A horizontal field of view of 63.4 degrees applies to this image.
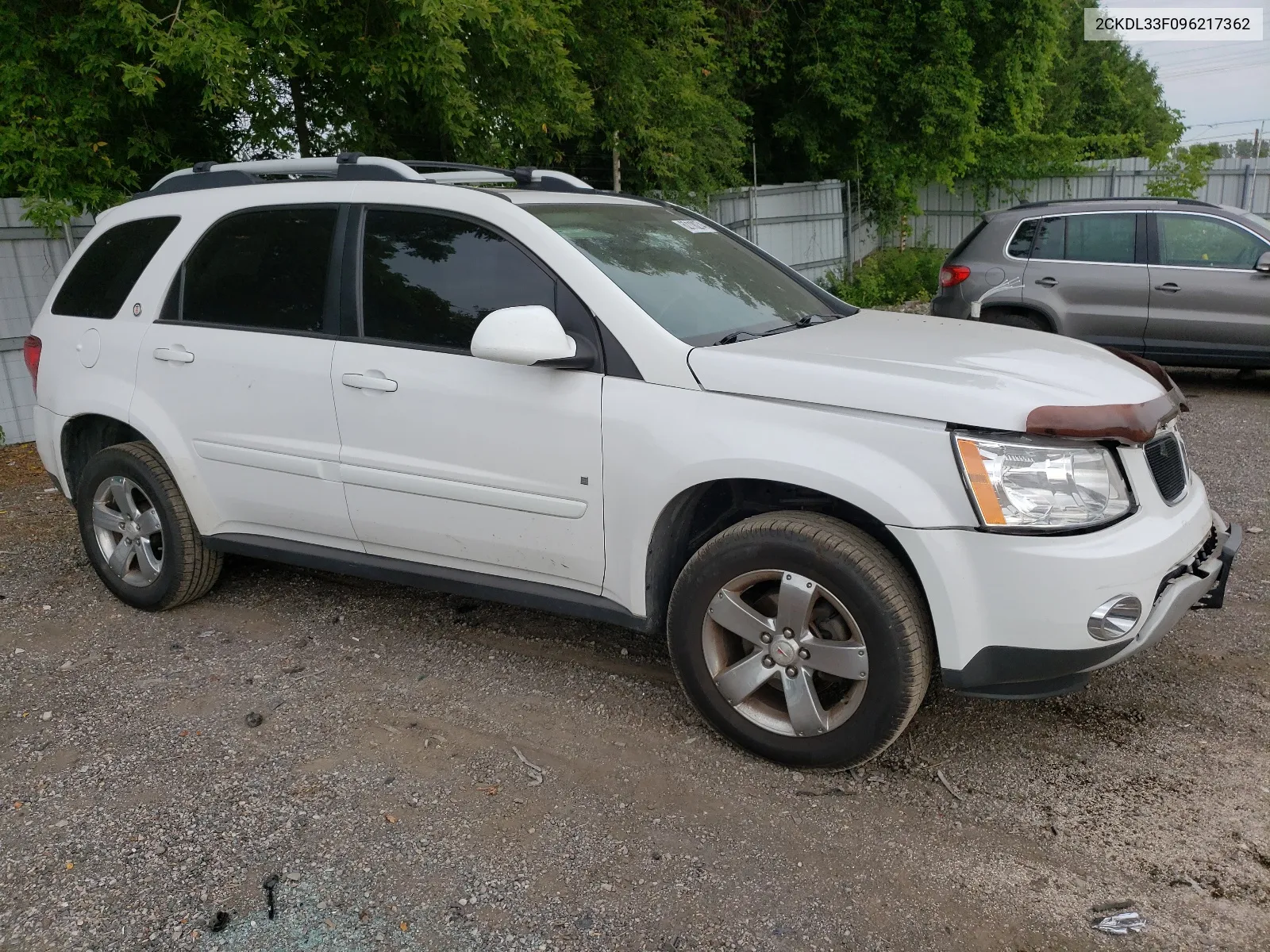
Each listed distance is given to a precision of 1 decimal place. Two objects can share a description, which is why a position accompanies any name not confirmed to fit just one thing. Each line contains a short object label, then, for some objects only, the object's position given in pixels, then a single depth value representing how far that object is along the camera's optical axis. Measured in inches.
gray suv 331.6
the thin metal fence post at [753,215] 588.1
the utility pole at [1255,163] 590.2
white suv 115.4
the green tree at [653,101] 431.8
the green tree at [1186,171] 544.7
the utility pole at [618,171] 497.0
